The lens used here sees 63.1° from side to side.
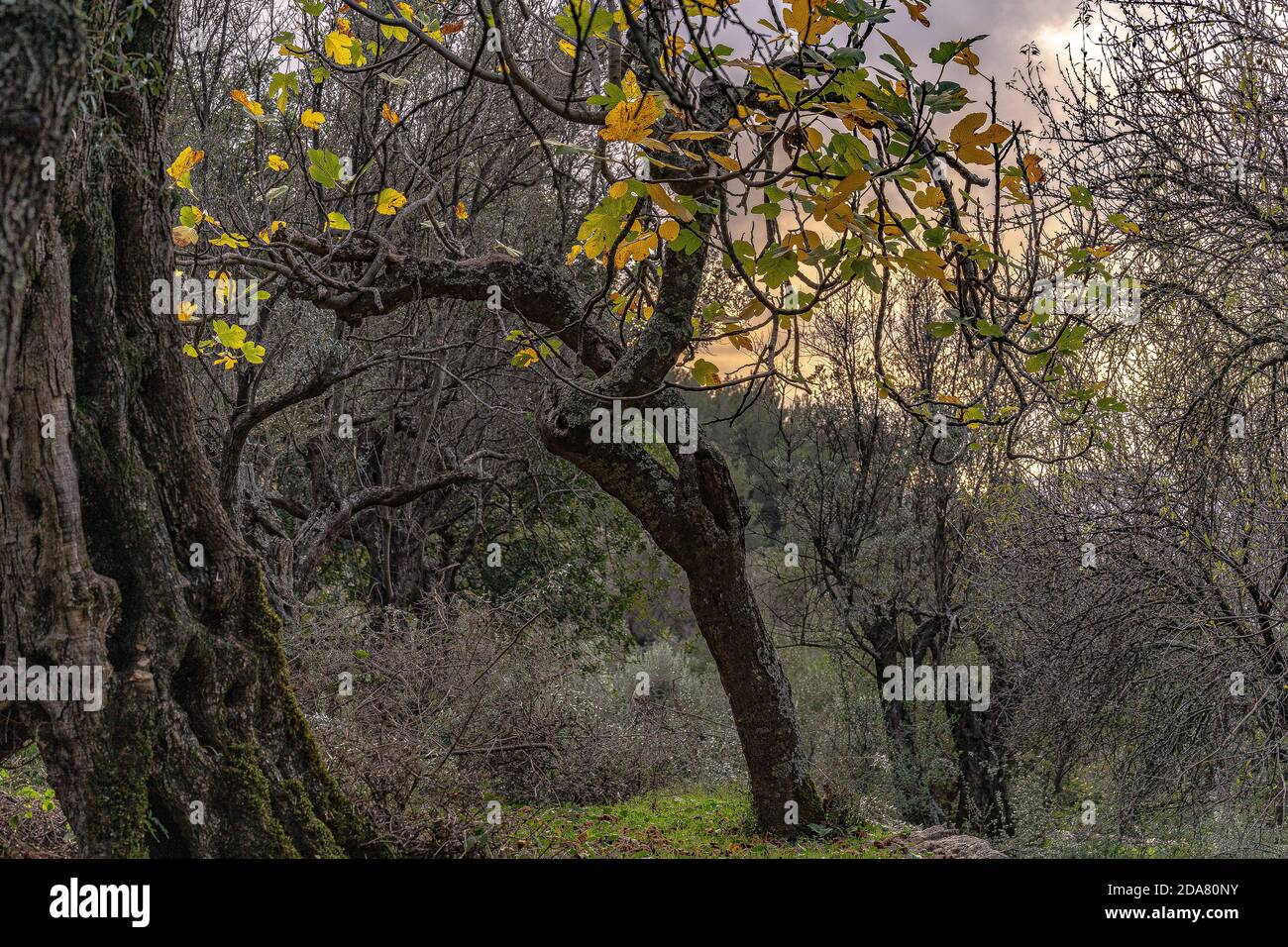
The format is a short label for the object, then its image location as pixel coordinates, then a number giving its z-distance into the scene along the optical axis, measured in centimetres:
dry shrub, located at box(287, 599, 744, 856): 630
